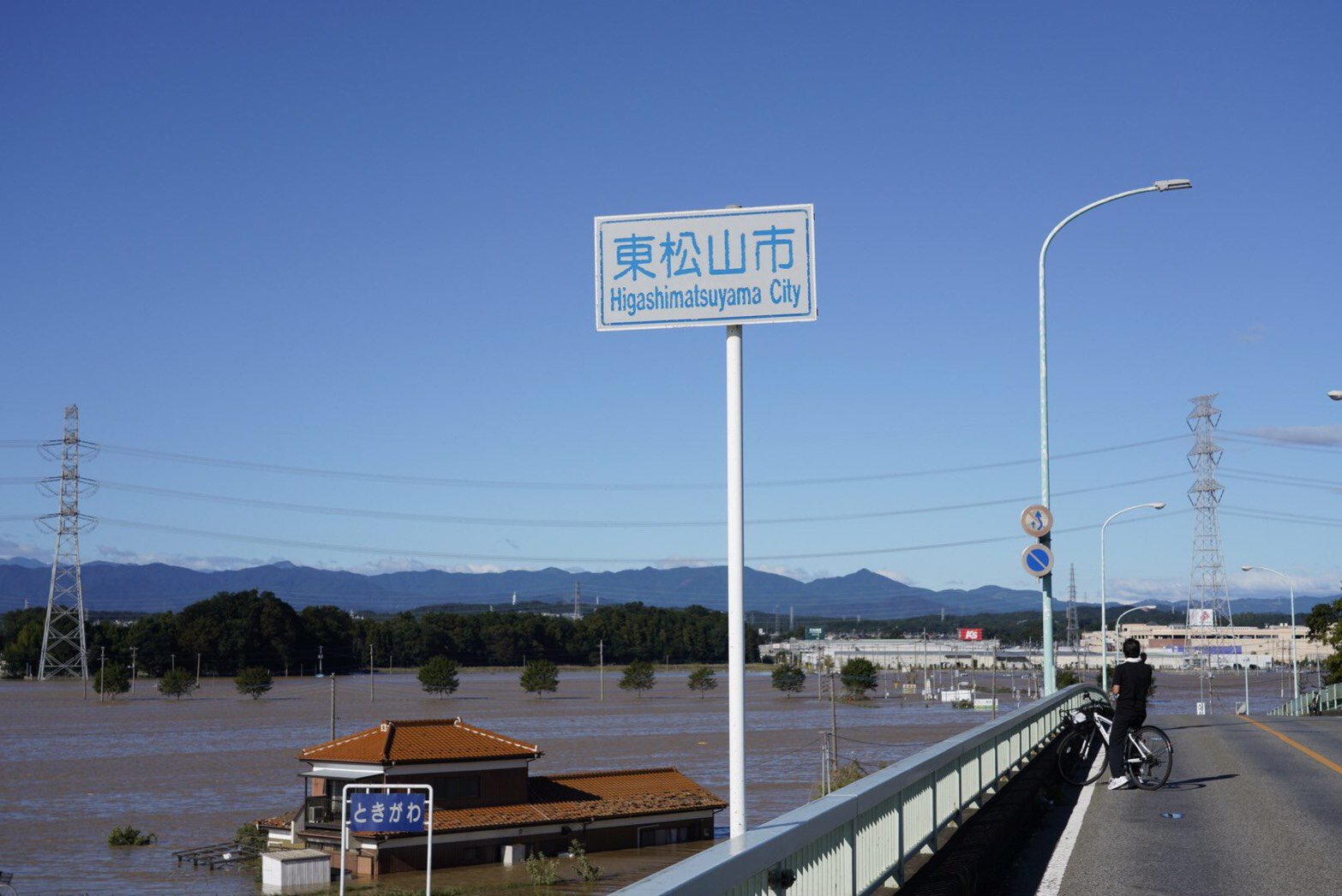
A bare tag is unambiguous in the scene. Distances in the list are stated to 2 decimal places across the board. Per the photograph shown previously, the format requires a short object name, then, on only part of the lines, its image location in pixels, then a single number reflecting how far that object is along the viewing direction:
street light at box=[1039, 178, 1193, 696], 21.56
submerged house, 43.03
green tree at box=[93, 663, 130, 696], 131.00
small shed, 38.81
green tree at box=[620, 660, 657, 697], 147.88
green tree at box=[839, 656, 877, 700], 139.62
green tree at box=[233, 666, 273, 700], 136.75
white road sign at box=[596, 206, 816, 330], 7.43
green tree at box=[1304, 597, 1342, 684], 80.06
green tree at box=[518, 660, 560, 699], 139.38
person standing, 14.93
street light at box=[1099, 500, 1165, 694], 52.69
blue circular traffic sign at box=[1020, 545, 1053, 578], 21.22
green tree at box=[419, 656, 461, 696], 137.75
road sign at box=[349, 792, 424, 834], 32.59
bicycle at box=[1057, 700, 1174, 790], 15.50
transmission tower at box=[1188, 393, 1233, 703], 110.44
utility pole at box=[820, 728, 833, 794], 51.03
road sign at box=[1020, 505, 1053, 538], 21.48
